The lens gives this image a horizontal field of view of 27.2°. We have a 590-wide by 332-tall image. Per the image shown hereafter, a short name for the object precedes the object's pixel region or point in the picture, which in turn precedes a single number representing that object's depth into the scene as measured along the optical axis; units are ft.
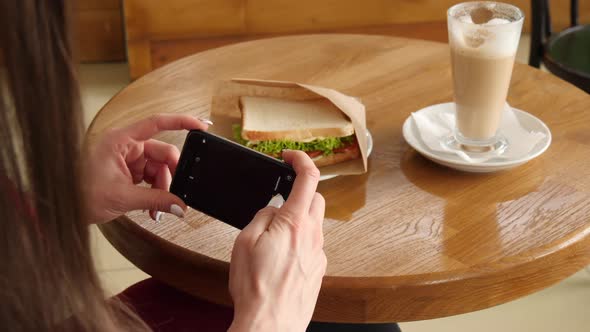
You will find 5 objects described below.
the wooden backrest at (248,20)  8.02
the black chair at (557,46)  5.64
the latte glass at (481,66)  4.02
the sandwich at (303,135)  4.04
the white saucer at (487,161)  3.98
